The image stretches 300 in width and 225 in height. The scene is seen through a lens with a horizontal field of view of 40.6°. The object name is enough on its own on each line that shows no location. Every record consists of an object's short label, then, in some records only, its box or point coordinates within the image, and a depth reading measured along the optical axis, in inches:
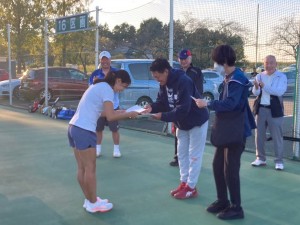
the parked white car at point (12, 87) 684.4
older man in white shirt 229.2
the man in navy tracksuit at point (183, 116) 166.9
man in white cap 250.1
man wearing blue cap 223.6
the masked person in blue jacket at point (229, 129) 148.6
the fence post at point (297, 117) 255.4
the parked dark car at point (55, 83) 608.7
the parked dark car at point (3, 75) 878.2
